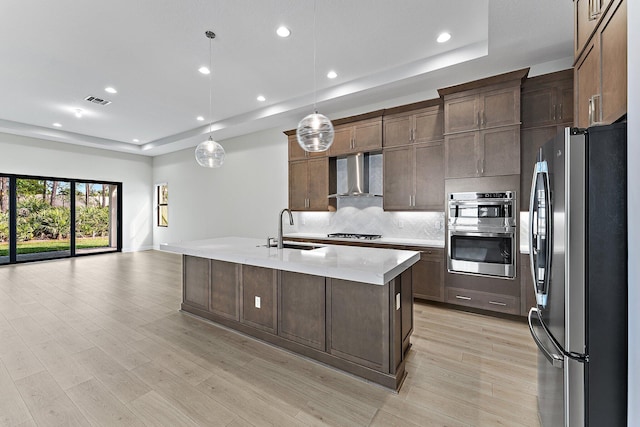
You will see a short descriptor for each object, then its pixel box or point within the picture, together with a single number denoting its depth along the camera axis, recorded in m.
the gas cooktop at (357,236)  4.66
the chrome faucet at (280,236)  3.05
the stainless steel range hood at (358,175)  4.76
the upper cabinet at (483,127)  3.33
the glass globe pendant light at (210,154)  3.64
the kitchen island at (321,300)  2.10
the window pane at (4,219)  6.67
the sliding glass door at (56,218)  6.78
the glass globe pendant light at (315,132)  2.82
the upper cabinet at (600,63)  1.48
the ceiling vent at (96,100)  5.03
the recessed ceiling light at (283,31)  3.12
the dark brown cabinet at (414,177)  4.00
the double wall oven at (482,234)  3.33
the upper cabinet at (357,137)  4.50
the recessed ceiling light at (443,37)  3.19
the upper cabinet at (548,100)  3.20
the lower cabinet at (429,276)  3.74
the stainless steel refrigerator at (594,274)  1.21
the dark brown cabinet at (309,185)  5.11
